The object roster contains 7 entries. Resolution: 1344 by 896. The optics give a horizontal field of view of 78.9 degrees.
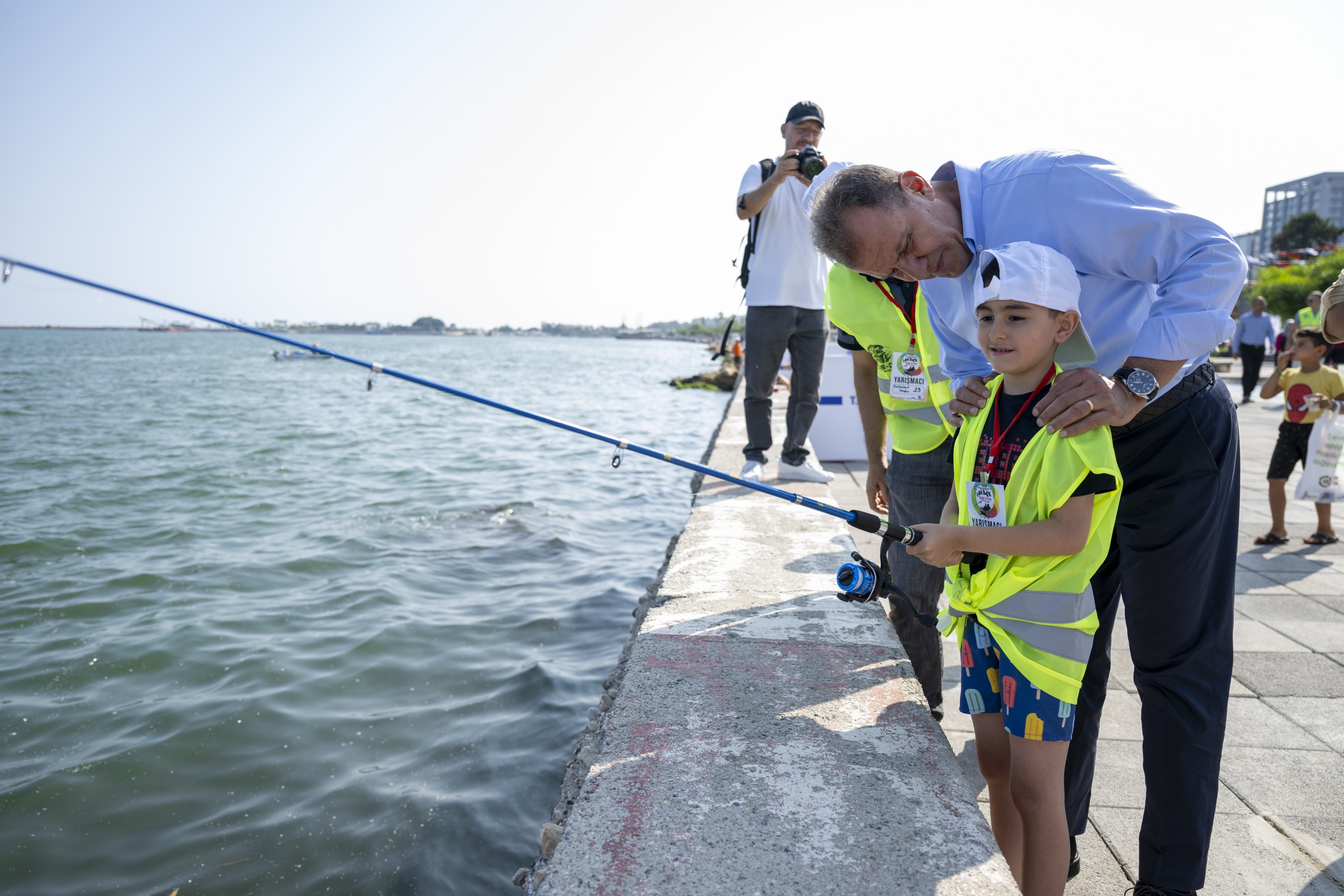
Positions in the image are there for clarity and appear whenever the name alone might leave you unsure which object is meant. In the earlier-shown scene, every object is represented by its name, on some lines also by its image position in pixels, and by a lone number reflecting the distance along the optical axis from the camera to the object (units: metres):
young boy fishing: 1.63
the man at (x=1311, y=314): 5.86
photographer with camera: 4.84
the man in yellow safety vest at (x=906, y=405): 2.49
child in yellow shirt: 5.10
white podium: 7.14
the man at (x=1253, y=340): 13.15
